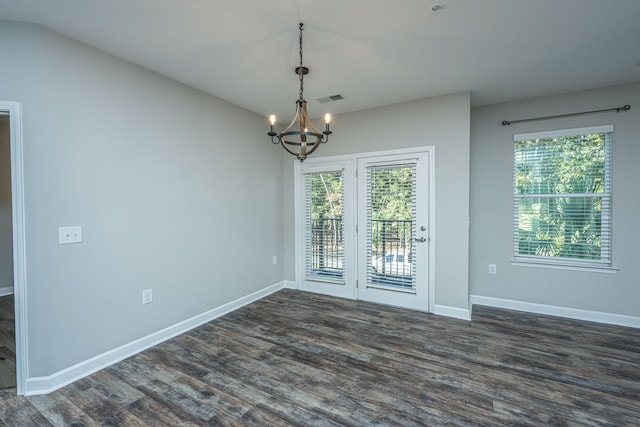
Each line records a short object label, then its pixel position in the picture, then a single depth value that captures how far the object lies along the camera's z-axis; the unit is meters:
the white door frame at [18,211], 1.99
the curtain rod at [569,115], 3.15
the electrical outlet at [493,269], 3.86
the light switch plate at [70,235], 2.18
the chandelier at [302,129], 2.11
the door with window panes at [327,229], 4.12
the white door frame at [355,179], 3.54
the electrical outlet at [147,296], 2.73
